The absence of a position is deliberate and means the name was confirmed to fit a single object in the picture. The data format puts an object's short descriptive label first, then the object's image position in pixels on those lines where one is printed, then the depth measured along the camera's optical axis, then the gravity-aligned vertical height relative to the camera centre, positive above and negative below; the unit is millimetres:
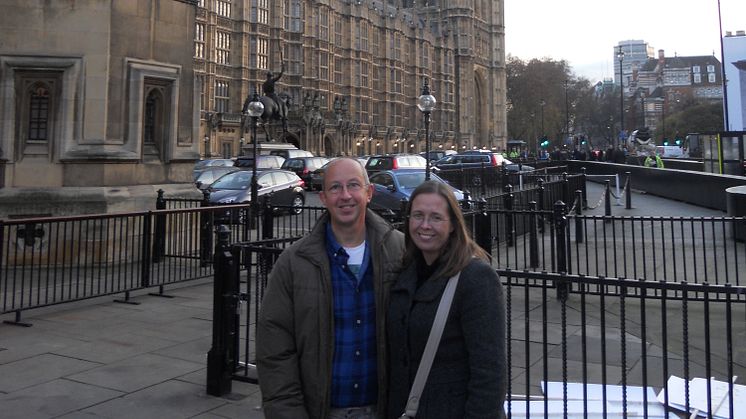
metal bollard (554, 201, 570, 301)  8266 +171
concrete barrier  19281 +2299
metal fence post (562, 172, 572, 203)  15419 +1470
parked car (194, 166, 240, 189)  22516 +2791
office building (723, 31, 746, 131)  45719 +13346
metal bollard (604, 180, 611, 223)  16753 +1246
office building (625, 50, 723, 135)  134875 +39702
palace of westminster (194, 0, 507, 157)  50469 +19771
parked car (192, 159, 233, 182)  29984 +4325
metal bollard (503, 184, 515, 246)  11062 +510
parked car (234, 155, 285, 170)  28344 +4082
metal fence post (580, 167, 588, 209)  17894 +1860
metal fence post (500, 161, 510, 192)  21578 +2530
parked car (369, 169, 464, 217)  17500 +1776
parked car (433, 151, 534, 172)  30886 +4703
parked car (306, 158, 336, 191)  28219 +3134
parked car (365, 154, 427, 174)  27188 +3902
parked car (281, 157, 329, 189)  29622 +4098
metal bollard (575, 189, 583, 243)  10812 +869
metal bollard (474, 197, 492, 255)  8375 +232
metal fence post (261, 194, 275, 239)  8727 +350
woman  2320 -303
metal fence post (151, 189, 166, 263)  9008 +121
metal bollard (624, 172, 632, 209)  20141 +1643
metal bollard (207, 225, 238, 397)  4824 -530
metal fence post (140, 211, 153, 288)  8375 -73
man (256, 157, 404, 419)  2453 -353
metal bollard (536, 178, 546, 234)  13016 +1095
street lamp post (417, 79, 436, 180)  14641 +3538
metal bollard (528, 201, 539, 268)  9617 -28
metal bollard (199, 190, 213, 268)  9656 +159
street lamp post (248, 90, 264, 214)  16938 +3916
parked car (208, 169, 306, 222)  18109 +1932
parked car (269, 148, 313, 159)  33088 +5259
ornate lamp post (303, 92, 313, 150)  55375 +11852
